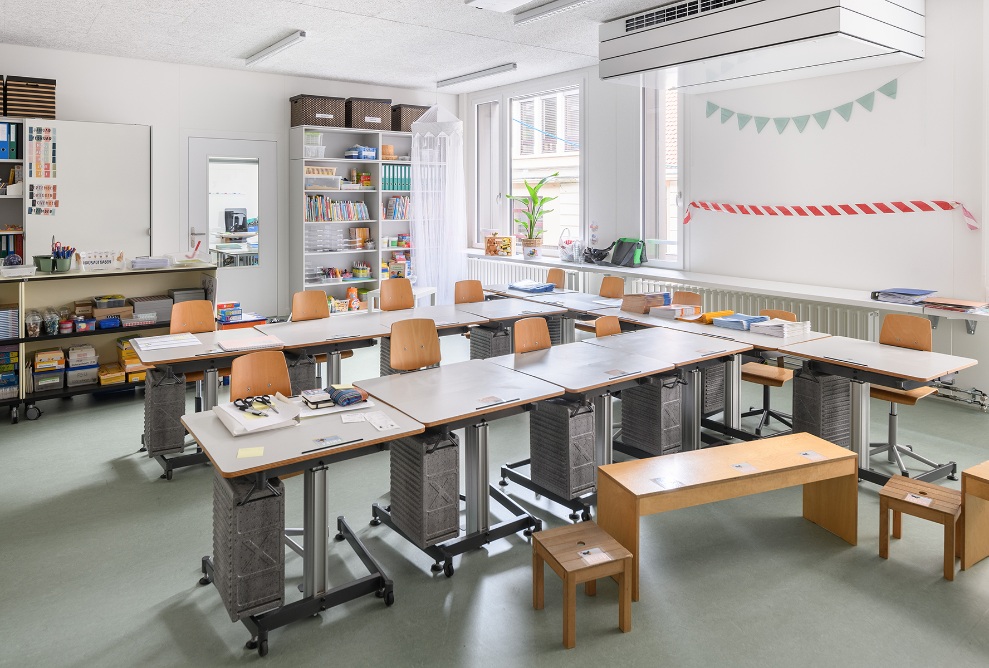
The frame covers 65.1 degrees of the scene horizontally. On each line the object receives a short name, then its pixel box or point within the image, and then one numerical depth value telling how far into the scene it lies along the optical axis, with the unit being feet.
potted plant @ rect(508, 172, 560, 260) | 31.37
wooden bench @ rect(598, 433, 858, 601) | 10.98
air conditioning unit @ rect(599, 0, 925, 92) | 16.39
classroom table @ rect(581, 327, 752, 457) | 15.79
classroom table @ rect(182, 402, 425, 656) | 9.77
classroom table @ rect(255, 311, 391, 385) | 17.24
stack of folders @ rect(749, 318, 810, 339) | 17.08
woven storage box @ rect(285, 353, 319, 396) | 17.16
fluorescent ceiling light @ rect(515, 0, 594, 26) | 19.12
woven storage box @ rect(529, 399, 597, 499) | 13.66
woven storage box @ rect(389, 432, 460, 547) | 11.60
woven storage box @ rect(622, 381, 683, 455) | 15.99
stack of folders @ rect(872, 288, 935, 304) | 19.39
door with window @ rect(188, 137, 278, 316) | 29.27
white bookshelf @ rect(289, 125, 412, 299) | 30.66
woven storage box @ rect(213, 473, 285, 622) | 9.87
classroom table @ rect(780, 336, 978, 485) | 14.07
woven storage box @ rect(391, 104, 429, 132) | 32.55
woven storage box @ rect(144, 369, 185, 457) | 15.97
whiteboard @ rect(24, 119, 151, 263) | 24.40
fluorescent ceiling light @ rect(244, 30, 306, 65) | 23.12
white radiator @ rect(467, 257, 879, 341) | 21.04
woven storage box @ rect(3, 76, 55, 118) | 23.66
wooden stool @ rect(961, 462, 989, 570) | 11.17
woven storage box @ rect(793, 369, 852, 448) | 15.72
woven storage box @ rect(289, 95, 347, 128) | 30.17
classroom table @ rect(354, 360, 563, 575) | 11.85
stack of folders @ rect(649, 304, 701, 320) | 19.82
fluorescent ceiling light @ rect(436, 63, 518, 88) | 28.09
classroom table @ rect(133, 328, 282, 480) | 15.43
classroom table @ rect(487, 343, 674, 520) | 13.65
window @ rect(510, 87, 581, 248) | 31.37
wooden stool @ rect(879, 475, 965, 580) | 11.39
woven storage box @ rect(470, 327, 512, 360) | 20.67
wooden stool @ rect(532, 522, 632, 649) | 9.72
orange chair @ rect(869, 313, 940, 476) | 15.56
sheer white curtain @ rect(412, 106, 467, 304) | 31.55
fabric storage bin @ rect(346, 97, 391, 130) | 31.12
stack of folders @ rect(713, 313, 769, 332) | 18.26
